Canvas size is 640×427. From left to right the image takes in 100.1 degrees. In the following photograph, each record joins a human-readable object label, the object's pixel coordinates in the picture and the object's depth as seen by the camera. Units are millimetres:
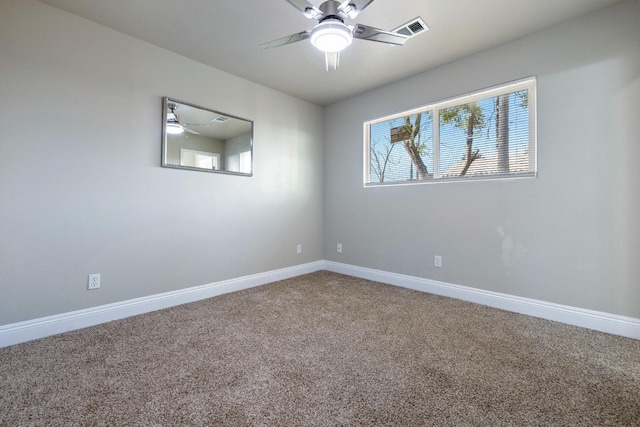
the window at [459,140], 2566
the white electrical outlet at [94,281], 2270
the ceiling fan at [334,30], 1671
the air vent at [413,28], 2260
